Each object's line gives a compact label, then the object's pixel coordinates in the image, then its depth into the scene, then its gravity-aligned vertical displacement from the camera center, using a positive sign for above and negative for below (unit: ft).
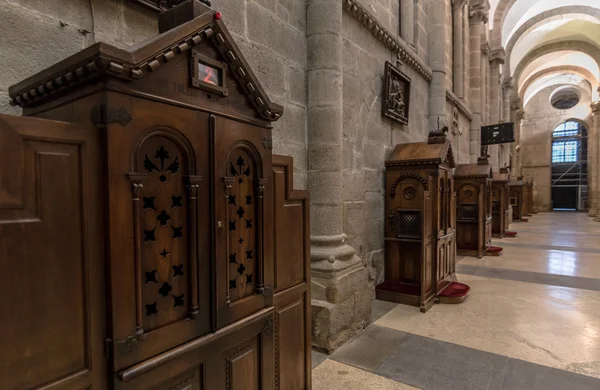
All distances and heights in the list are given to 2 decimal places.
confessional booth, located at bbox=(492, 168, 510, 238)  27.99 -1.19
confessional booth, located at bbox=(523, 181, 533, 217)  55.31 -1.87
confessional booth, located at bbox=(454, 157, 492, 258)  20.40 -1.13
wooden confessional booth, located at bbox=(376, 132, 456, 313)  12.22 -1.26
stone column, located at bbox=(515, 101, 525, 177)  61.12 +9.75
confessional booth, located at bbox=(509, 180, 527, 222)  42.83 -1.59
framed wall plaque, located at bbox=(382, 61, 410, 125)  13.06 +3.80
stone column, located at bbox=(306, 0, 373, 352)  9.05 +0.67
